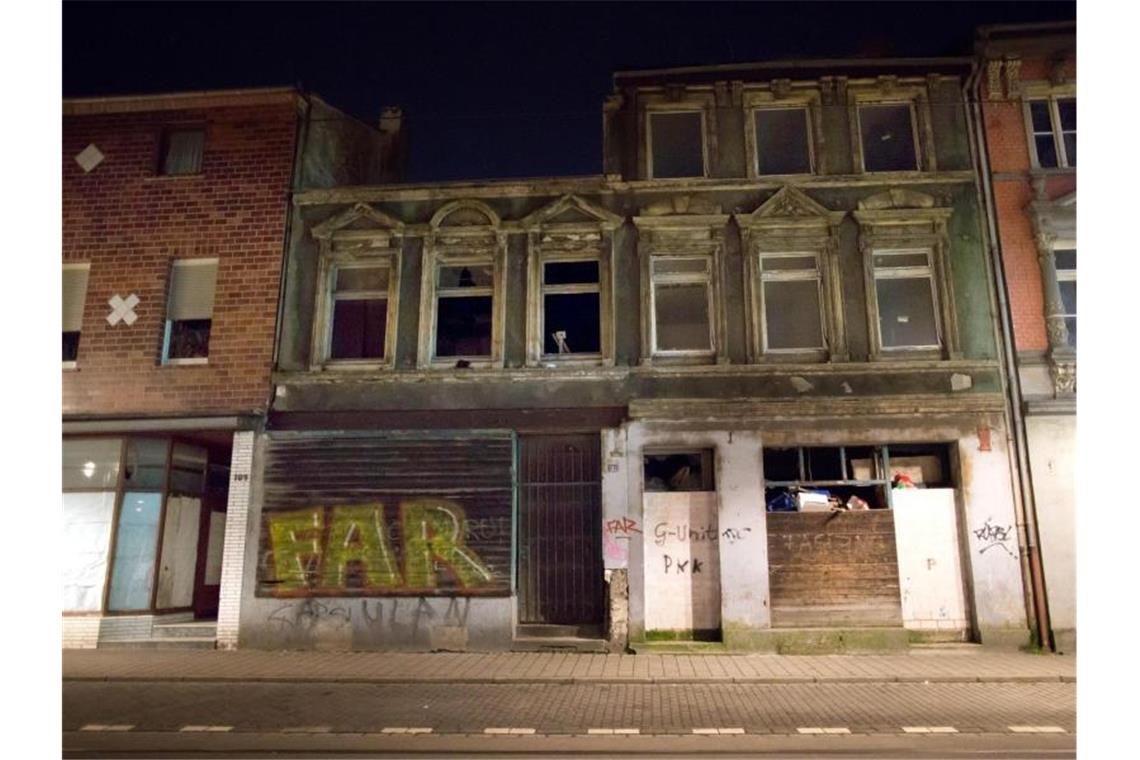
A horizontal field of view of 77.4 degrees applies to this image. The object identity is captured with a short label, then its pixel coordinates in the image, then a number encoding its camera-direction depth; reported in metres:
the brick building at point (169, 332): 11.97
